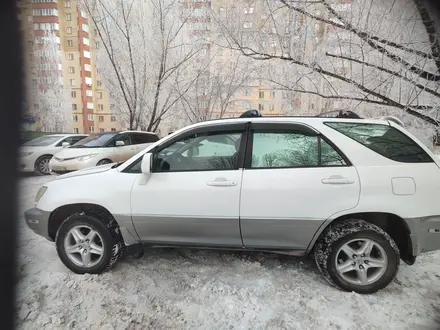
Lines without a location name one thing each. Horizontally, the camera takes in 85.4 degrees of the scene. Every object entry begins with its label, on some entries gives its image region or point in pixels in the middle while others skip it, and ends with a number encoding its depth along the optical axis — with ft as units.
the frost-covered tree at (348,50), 15.57
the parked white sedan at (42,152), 26.43
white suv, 7.15
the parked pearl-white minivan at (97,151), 23.36
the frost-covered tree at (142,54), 32.24
